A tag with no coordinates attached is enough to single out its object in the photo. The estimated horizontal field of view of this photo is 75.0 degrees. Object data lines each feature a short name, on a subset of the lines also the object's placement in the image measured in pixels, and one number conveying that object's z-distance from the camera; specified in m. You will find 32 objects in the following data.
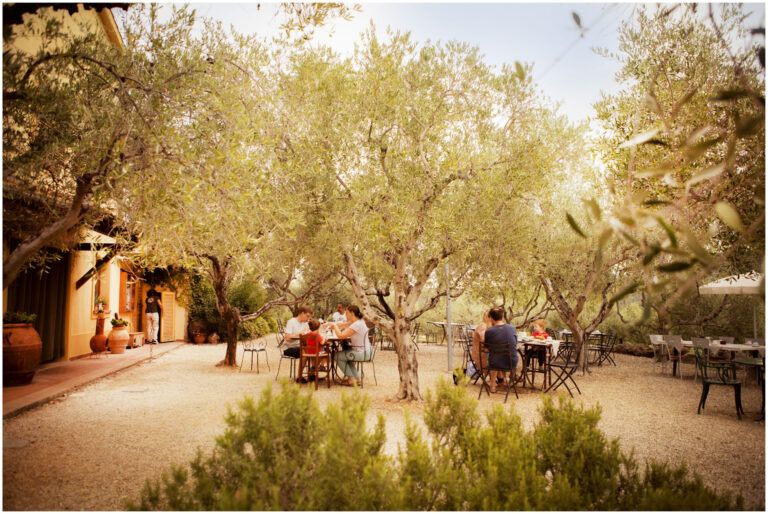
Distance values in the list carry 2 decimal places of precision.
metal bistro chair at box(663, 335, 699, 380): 11.01
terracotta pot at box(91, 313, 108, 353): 13.08
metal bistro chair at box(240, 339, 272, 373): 11.09
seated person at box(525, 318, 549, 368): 9.38
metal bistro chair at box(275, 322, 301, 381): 9.99
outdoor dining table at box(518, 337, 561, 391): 9.05
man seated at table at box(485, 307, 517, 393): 8.05
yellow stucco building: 9.96
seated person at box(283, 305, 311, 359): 9.77
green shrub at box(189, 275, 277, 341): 19.45
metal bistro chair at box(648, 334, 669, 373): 12.05
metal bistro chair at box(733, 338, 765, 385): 7.09
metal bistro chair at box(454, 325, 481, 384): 8.91
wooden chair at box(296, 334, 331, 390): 8.91
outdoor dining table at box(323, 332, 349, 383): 9.52
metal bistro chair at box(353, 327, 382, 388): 9.19
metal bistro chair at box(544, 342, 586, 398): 9.07
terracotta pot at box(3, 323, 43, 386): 7.72
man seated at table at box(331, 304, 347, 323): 13.86
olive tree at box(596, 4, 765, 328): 4.89
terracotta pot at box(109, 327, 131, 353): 13.27
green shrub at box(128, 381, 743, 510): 2.46
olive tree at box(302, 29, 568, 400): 6.92
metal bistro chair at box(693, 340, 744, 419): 6.79
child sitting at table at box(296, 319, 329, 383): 8.90
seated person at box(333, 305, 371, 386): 9.17
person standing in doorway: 16.08
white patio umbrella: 7.66
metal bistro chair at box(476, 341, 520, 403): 8.09
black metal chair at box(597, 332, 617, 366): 12.42
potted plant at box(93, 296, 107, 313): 13.38
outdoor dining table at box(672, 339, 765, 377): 9.80
